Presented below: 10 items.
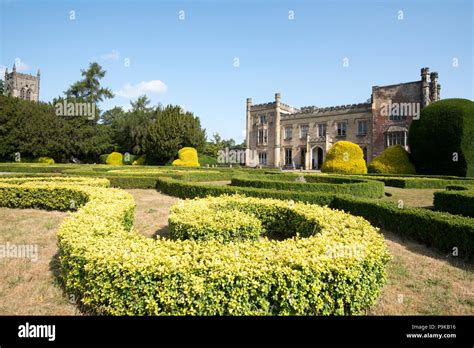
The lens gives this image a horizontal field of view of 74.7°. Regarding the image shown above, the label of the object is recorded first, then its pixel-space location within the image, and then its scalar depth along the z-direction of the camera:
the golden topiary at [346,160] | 25.07
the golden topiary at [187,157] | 37.10
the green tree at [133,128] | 45.72
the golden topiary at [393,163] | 24.91
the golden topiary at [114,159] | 44.09
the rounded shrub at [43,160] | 38.66
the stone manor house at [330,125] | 37.69
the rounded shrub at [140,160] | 44.47
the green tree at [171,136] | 40.97
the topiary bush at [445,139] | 22.09
